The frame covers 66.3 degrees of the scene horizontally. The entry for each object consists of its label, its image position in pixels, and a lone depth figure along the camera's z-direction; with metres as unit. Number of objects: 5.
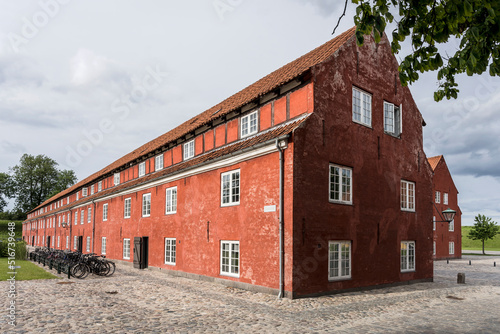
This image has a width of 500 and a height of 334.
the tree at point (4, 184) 90.88
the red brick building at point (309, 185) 13.02
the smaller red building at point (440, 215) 38.49
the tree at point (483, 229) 53.50
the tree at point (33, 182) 88.62
